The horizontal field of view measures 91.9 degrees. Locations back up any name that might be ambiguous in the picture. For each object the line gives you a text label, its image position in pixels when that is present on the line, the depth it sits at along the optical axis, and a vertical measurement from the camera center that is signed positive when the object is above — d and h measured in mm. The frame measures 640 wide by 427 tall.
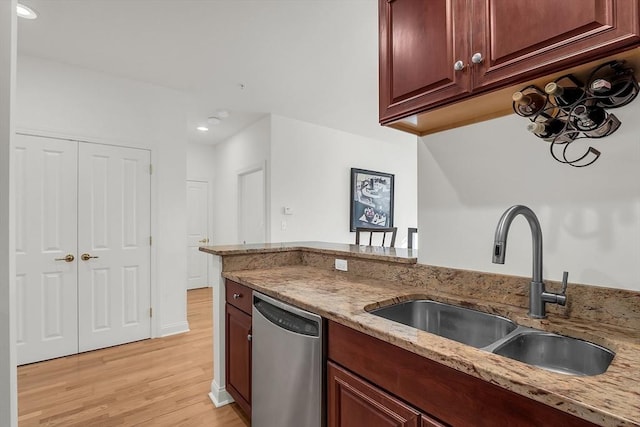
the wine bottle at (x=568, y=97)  958 +370
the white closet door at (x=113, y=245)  2910 -273
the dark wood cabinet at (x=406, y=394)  719 -497
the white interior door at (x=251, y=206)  4441 +157
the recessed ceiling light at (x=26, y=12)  2041 +1392
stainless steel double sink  958 -442
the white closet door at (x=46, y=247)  2641 -262
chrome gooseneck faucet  1051 -225
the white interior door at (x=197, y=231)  5484 -253
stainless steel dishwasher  1261 -670
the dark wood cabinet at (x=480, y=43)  801 +540
